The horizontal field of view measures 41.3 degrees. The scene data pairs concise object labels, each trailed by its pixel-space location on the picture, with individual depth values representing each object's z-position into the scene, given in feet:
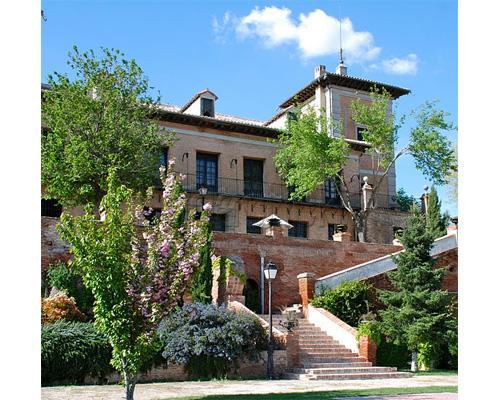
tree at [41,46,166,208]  59.47
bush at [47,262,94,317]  48.52
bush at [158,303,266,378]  39.22
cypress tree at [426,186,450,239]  75.20
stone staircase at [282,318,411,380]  41.86
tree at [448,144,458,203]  89.81
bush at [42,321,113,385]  36.25
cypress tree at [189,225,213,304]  50.00
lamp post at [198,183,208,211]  76.99
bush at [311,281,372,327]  53.21
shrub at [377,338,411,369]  48.34
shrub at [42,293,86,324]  41.86
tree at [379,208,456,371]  47.65
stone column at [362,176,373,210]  82.78
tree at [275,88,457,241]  75.66
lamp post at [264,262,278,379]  41.52
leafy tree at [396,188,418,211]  114.21
